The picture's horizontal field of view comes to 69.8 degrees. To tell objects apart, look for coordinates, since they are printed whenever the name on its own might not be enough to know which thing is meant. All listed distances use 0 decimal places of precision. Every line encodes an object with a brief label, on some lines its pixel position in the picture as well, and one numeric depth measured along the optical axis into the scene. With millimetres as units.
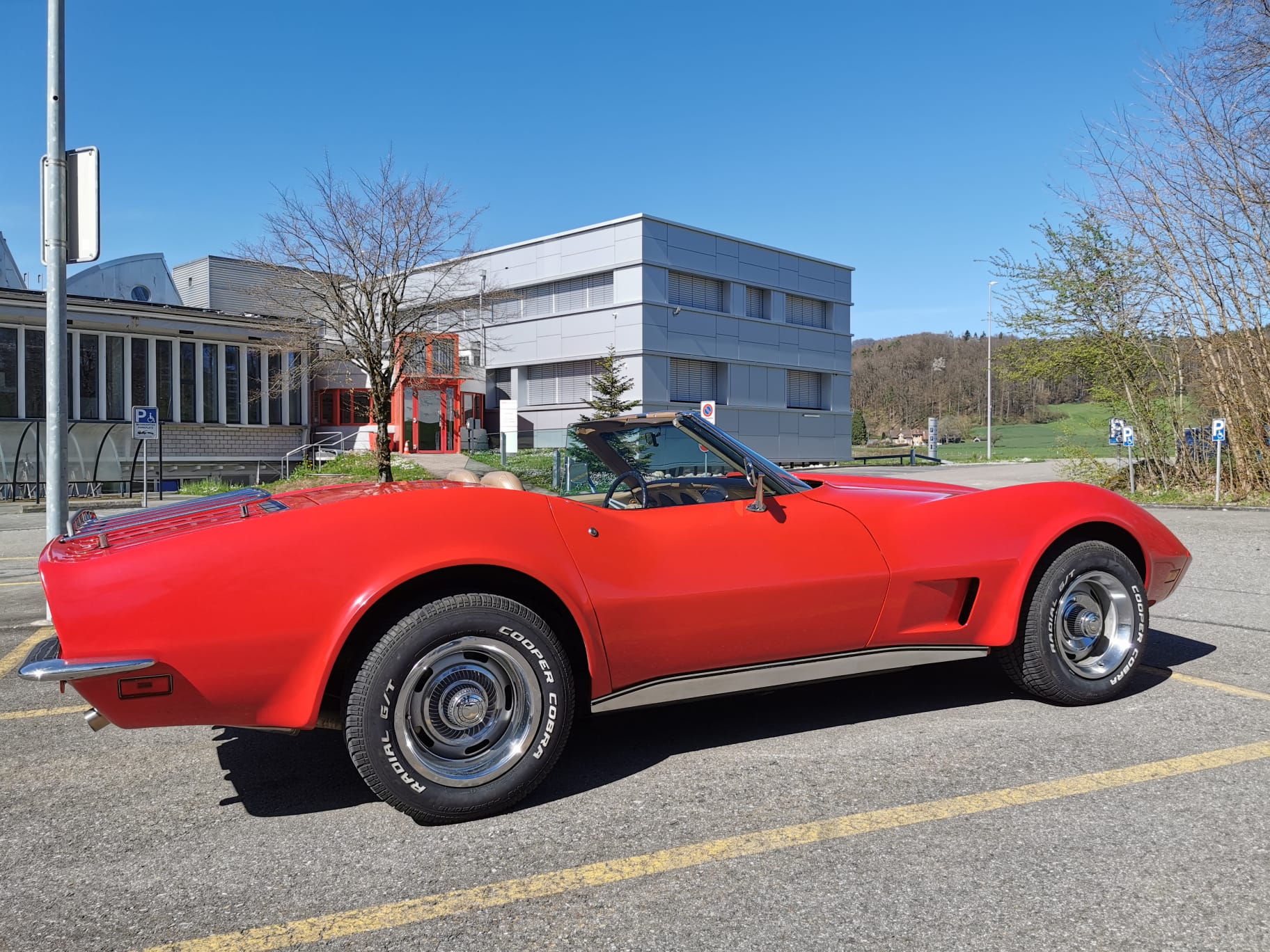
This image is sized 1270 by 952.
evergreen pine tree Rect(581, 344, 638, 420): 39250
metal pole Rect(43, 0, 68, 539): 6496
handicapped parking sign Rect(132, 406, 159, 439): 20938
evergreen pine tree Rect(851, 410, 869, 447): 77062
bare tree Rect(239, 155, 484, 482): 27125
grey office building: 44000
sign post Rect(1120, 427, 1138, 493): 18375
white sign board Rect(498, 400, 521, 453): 28812
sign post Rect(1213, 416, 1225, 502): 15867
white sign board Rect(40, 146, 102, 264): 6551
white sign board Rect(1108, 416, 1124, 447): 18609
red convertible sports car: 2664
